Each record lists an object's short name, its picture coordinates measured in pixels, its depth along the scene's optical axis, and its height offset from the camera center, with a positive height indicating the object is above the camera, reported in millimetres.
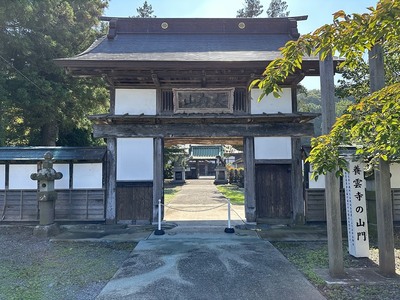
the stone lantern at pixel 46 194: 8016 -617
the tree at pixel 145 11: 30122 +17853
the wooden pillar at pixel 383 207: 4926 -711
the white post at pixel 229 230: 8038 -1755
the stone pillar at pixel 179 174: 33531 -358
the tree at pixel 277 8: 30012 +17836
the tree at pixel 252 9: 31016 +18409
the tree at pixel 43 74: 13375 +5379
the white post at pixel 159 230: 7826 -1694
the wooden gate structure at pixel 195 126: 8789 +1472
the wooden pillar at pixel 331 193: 4874 -443
